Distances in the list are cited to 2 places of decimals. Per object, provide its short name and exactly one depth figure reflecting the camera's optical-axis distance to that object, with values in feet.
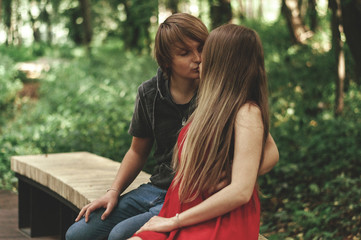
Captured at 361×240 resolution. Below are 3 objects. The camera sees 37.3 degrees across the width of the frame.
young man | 9.05
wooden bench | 12.60
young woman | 7.06
